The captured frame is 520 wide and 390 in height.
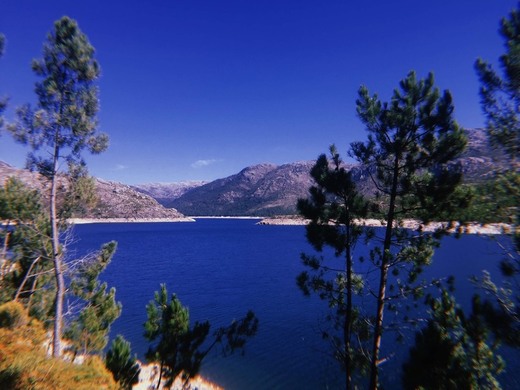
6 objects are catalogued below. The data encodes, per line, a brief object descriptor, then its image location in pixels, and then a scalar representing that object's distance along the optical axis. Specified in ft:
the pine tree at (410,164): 36.11
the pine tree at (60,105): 39.40
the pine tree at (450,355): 32.35
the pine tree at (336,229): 43.11
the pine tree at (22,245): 44.62
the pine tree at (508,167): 24.08
